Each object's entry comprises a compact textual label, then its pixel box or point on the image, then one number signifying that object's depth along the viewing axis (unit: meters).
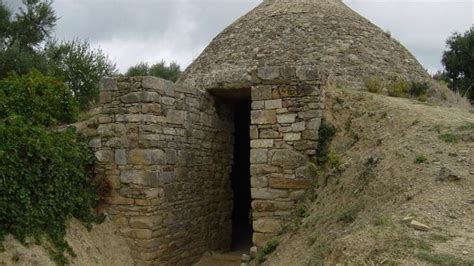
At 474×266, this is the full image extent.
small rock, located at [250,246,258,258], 6.77
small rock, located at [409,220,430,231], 4.31
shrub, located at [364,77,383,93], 9.41
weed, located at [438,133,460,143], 6.08
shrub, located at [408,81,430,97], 10.05
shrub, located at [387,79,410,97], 9.59
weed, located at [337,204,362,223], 5.27
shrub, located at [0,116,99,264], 5.69
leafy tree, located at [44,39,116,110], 16.00
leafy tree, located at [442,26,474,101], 19.44
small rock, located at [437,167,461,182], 5.18
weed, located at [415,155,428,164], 5.63
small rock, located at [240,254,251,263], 6.83
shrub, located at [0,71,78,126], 7.24
